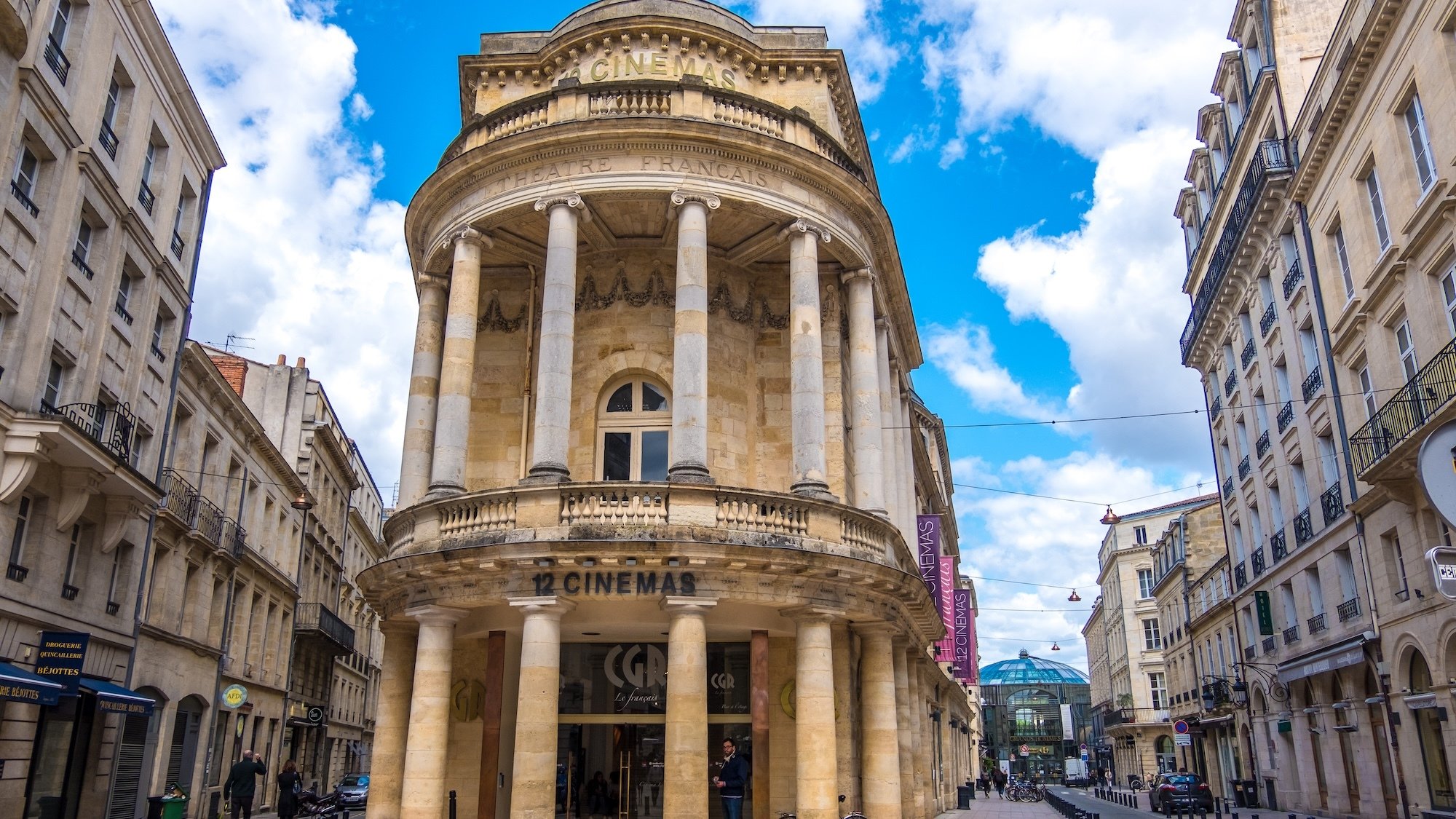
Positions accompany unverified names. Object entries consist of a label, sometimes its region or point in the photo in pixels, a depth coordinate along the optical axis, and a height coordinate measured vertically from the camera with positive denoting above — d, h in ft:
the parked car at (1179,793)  104.68 -5.59
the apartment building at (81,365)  57.77 +23.00
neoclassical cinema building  56.13 +18.42
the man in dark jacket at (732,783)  56.13 -2.41
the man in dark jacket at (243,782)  65.26 -2.76
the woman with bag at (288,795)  65.57 -3.58
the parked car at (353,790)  113.71 -5.90
